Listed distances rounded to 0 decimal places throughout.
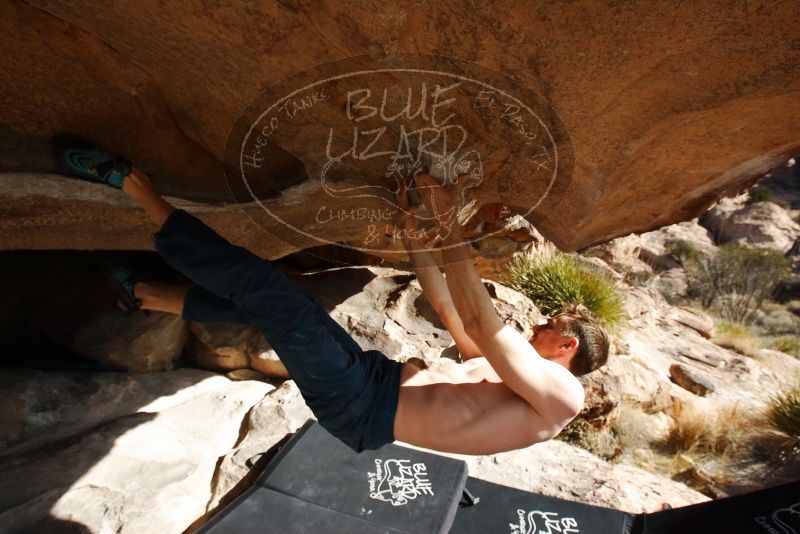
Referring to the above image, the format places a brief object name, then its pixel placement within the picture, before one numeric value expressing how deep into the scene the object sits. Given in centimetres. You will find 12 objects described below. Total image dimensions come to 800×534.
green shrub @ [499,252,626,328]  656
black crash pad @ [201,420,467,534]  282
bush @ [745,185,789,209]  2025
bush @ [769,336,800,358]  1109
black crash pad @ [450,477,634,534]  297
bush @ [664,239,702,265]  1722
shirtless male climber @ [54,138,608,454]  183
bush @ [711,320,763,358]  958
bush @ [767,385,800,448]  534
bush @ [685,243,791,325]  1435
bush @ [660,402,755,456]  531
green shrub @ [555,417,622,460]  474
